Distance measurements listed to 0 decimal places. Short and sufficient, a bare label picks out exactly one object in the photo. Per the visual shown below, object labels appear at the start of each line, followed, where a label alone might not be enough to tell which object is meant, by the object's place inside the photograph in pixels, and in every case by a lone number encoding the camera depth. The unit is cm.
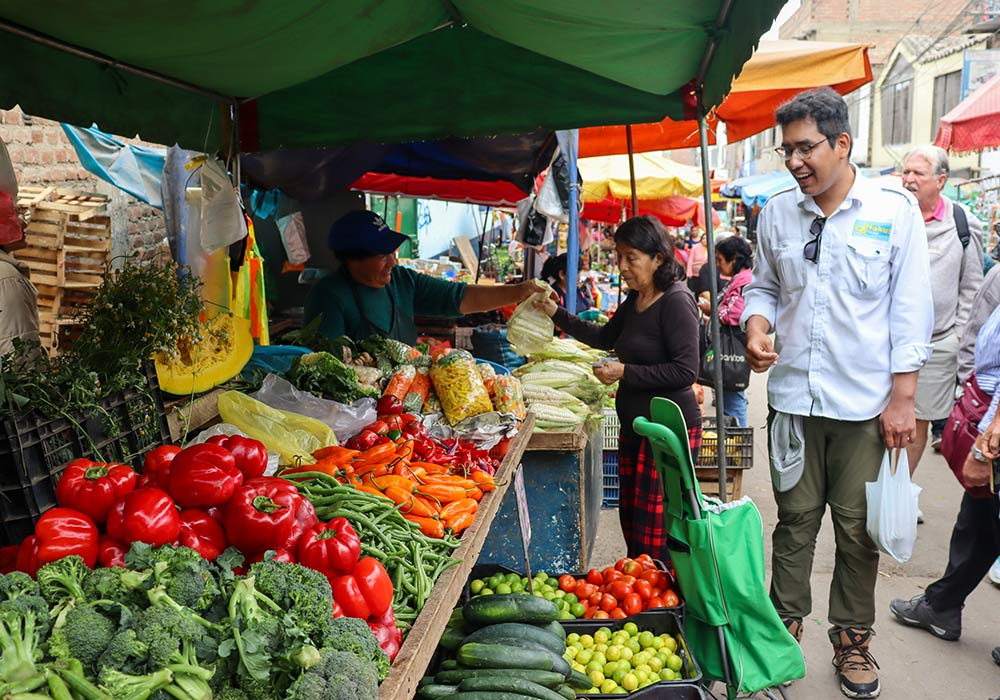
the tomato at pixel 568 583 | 399
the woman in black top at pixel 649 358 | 454
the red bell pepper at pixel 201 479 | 200
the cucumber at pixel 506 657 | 295
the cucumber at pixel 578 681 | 309
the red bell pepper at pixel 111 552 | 181
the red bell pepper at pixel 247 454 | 224
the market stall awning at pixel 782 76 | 596
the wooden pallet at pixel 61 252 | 610
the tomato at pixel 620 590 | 372
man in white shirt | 370
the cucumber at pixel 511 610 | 329
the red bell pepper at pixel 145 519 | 183
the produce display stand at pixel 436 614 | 184
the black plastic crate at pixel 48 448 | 214
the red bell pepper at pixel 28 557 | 175
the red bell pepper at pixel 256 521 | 198
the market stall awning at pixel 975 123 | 868
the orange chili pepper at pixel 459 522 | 278
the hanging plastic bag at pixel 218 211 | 450
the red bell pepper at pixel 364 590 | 197
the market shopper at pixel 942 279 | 594
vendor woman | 509
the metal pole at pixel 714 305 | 414
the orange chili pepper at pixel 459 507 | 282
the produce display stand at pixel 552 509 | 485
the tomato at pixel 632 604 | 363
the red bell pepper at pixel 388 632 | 197
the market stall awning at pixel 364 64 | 304
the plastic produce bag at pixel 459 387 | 428
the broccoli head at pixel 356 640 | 168
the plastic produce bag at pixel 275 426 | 329
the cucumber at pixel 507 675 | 290
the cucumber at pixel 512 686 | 280
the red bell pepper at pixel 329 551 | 205
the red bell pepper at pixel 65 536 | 175
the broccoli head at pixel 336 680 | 150
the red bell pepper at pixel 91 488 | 189
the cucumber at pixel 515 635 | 313
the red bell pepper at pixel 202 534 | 191
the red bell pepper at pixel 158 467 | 210
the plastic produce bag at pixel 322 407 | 365
